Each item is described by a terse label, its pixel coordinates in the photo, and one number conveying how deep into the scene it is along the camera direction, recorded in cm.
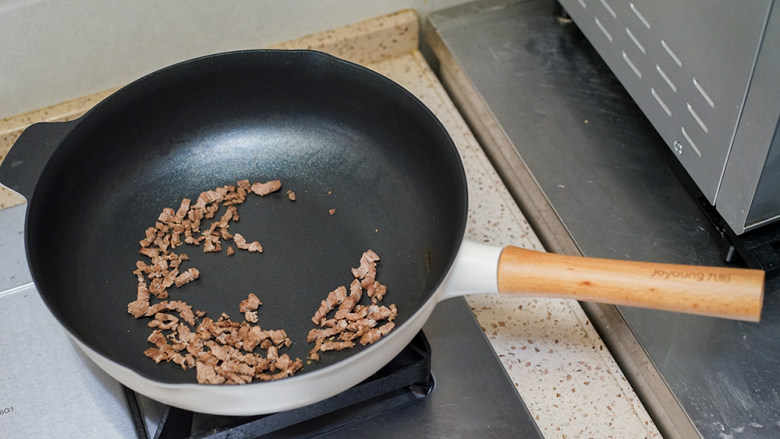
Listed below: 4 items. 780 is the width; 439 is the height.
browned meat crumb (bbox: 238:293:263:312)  73
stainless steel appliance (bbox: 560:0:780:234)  59
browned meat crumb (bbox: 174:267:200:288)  75
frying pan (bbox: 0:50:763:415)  69
